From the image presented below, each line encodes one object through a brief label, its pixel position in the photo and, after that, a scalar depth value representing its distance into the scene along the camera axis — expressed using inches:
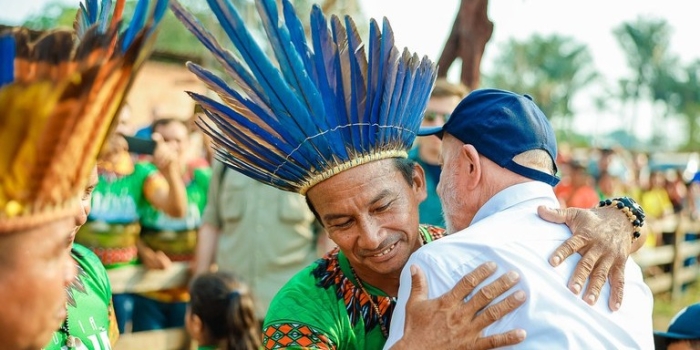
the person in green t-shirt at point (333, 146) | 97.8
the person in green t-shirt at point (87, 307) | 95.6
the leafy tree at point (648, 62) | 2883.9
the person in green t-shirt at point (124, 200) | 197.3
